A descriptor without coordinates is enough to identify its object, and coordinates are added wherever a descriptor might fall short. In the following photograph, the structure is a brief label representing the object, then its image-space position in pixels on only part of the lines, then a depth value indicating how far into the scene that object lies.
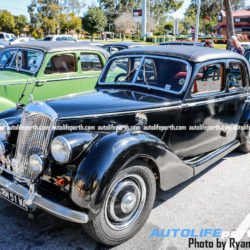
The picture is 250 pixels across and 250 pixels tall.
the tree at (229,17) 13.38
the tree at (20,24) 51.16
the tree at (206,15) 68.38
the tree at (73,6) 59.50
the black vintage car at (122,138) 2.70
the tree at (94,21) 47.53
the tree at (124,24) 58.81
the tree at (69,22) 52.16
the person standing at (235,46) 8.73
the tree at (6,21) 48.01
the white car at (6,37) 30.96
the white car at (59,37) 28.69
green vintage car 6.18
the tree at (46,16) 50.50
